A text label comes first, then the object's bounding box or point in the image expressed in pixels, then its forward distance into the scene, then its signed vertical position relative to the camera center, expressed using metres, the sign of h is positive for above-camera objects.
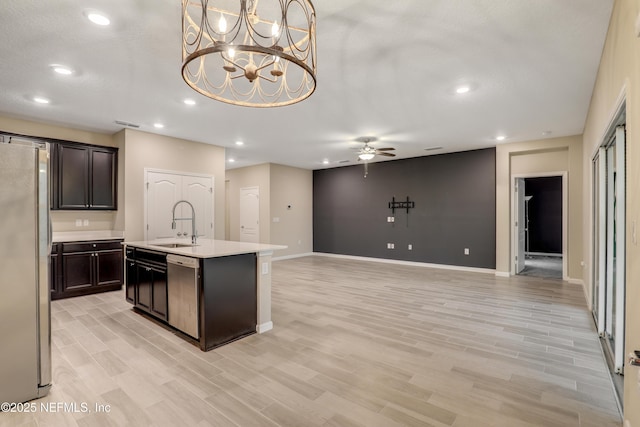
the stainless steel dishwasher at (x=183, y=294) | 3.00 -0.83
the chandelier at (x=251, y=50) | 1.58 +1.49
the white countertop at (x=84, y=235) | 4.89 -0.39
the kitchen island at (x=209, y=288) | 2.97 -0.80
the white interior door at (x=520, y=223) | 6.54 -0.26
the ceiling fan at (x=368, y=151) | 6.10 +1.21
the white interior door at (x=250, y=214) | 9.01 -0.05
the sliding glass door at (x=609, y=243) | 2.41 -0.31
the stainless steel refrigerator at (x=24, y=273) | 2.10 -0.42
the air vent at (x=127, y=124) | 5.00 +1.47
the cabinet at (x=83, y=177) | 4.96 +0.61
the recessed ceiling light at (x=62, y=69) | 3.12 +1.49
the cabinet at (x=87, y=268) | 4.75 -0.89
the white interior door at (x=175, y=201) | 5.59 +0.20
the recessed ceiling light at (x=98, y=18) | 2.32 +1.50
